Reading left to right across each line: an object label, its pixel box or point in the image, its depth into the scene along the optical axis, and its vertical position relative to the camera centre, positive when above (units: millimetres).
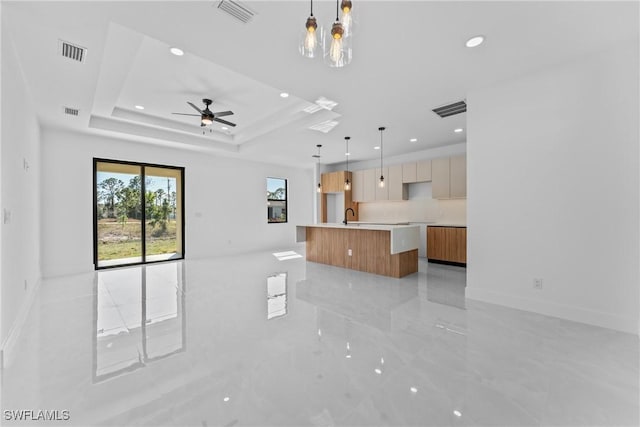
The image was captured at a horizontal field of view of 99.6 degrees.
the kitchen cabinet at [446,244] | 5809 -708
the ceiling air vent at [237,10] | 2099 +1636
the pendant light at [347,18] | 1421 +1082
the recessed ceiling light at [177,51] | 2742 +1727
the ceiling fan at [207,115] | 4121 +1529
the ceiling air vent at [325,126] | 4925 +1663
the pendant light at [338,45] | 1521 +991
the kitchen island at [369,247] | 4787 -667
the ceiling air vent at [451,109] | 4051 +1618
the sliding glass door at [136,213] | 5715 +51
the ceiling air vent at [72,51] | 2609 +1653
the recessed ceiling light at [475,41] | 2500 +1612
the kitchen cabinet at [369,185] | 7755 +836
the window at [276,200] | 8672 +468
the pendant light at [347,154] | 5895 +1638
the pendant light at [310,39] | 1548 +1041
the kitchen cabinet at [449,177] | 6023 +807
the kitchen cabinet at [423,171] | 6562 +1039
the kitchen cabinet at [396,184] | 7109 +783
